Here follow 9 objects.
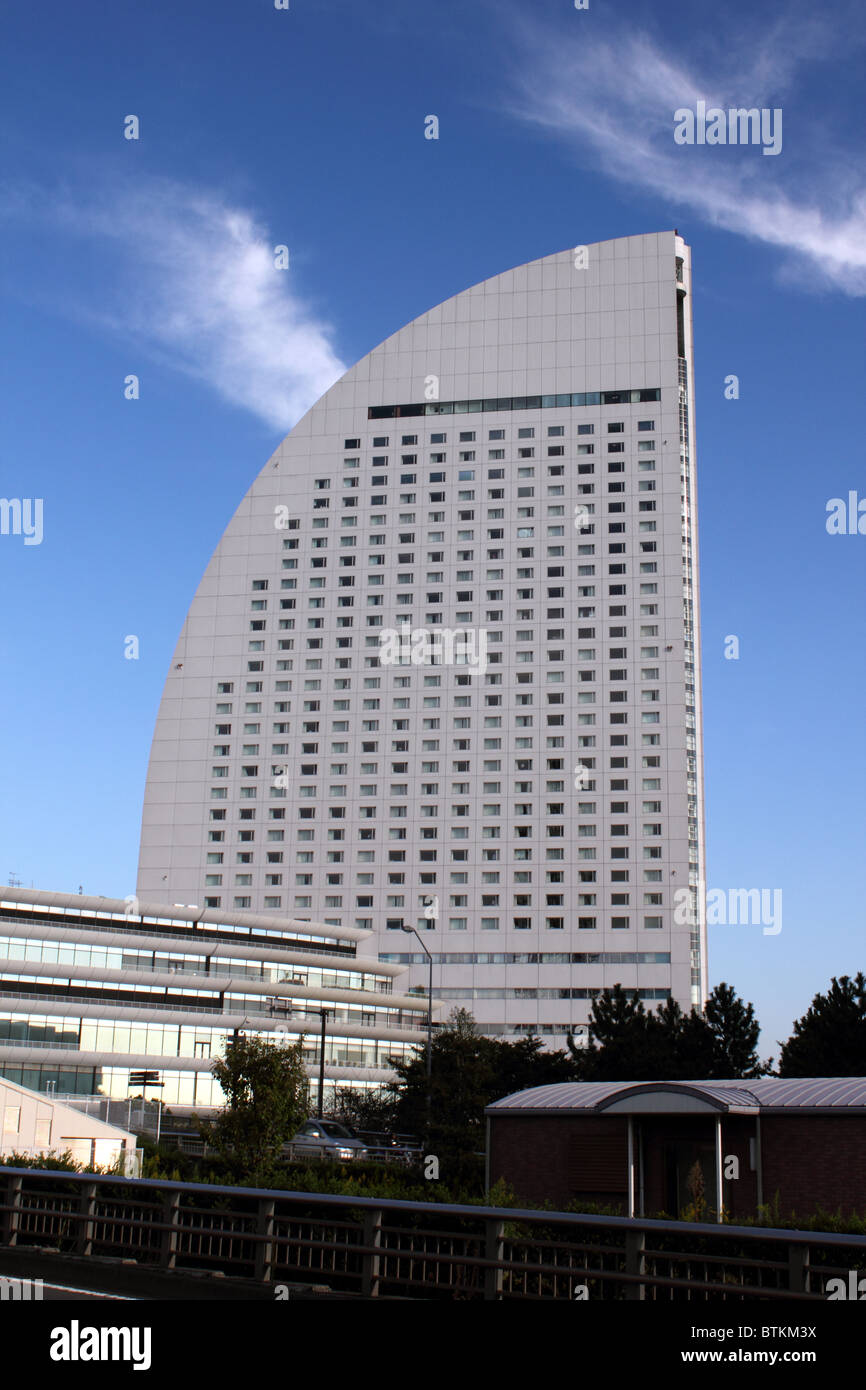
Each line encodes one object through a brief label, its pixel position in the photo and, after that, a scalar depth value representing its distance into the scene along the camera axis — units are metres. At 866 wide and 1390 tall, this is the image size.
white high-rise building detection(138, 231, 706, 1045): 118.94
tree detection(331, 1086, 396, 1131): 73.62
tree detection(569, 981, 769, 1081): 58.78
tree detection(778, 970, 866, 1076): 52.56
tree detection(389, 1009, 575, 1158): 48.41
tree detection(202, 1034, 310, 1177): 37.91
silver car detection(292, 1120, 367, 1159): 51.09
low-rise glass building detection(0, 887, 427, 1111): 87.31
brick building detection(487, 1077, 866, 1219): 28.11
